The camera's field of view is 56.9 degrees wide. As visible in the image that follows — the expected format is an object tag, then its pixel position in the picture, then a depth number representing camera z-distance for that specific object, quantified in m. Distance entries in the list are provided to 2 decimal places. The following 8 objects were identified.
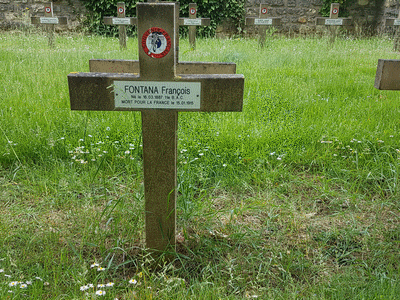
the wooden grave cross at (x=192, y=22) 8.30
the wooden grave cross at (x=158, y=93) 1.66
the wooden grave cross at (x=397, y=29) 8.10
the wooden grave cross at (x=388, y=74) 2.24
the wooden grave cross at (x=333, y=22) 8.70
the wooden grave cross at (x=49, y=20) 8.07
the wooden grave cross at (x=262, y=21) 8.58
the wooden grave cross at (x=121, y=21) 8.27
